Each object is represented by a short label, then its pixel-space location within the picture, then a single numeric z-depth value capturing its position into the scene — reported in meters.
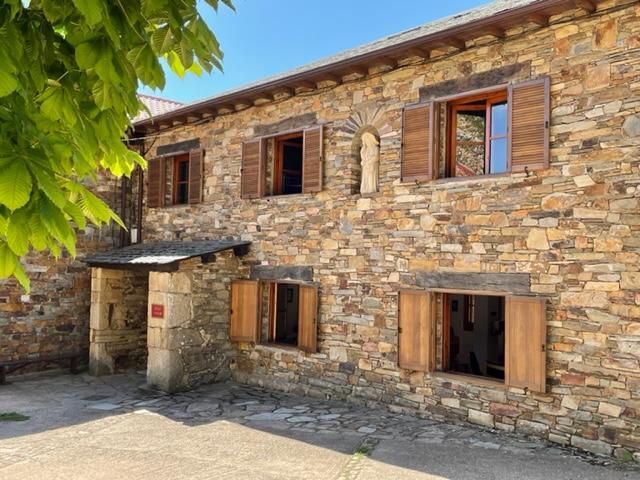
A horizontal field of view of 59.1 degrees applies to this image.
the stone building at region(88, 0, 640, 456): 6.27
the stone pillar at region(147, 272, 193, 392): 9.08
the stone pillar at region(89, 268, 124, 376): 10.91
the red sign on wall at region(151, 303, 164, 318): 9.23
